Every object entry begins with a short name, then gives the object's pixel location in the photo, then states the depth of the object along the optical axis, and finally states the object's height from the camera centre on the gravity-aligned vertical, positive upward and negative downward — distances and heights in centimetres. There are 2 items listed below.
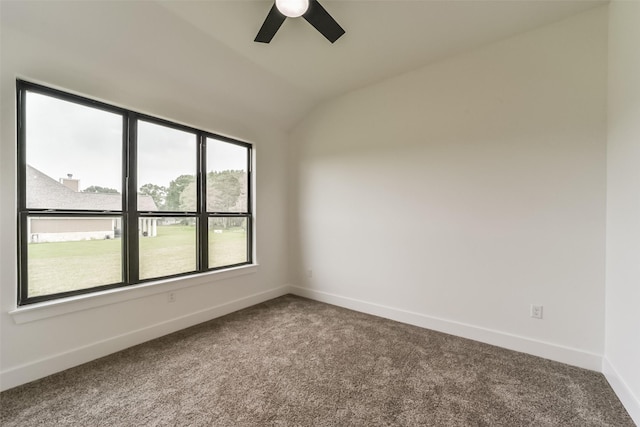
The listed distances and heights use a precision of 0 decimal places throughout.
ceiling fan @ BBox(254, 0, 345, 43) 172 +140
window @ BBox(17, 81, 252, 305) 202 +14
